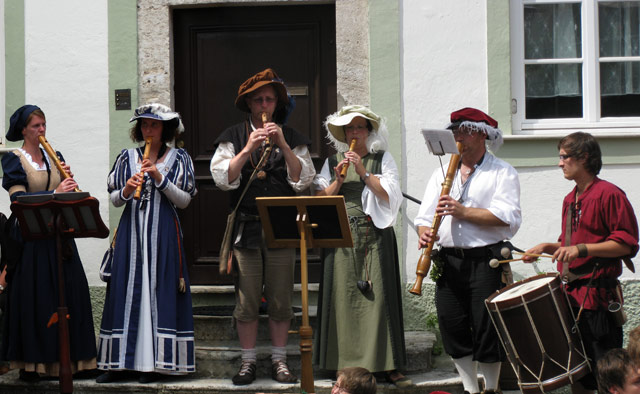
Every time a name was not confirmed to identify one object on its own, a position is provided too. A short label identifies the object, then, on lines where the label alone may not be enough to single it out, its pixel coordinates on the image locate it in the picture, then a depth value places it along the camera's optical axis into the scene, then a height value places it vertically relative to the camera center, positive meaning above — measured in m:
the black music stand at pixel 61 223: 6.00 -0.13
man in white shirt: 5.72 -0.26
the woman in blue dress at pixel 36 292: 6.44 -0.60
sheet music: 5.60 +0.33
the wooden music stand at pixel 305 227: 5.33 -0.16
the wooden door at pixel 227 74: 7.81 +1.02
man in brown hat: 6.34 -0.15
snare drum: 5.29 -0.76
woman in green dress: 6.33 -0.49
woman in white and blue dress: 6.34 -0.46
